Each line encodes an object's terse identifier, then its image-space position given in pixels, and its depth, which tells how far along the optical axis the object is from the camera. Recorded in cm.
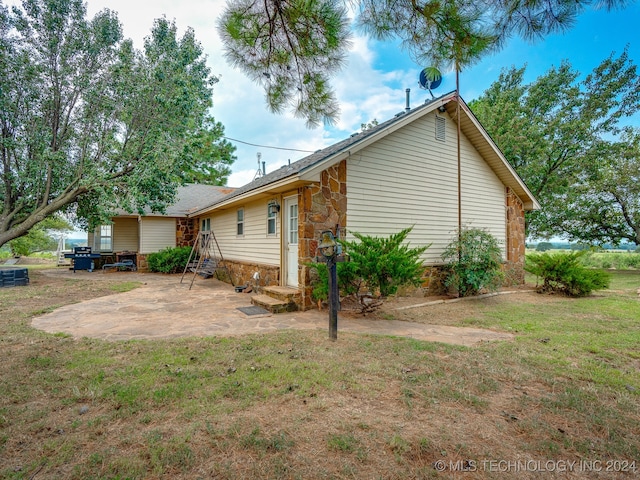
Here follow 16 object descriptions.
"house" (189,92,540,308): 666
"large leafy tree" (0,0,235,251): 897
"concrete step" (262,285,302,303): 648
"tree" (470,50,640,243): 1459
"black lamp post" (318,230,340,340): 436
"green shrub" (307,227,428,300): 543
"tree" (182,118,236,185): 2603
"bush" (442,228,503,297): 795
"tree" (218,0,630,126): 319
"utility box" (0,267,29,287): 974
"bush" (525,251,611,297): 820
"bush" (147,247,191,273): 1387
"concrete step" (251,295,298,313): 629
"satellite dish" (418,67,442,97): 380
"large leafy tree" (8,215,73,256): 2212
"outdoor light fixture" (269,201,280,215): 779
